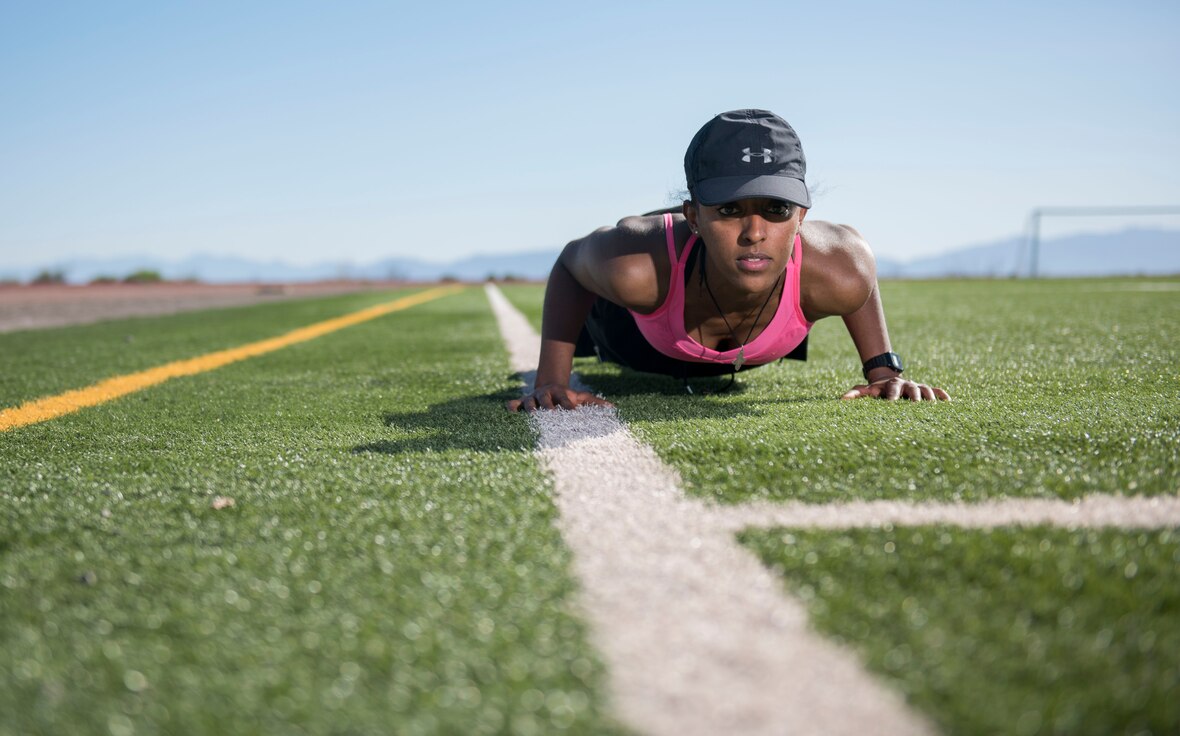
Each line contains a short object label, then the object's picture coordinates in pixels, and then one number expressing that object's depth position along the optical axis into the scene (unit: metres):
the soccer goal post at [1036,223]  39.84
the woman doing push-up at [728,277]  2.66
